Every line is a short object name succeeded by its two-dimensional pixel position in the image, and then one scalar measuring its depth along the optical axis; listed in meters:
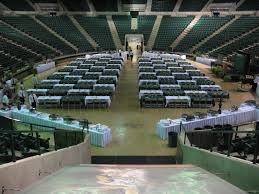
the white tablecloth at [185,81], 15.23
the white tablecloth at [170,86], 14.36
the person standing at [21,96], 13.30
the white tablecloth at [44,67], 19.59
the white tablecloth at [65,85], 14.49
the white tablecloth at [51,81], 15.37
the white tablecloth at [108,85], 14.55
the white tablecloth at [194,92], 13.58
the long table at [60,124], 9.69
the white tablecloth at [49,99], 12.99
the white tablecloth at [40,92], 13.88
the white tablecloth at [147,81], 15.18
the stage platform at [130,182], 3.38
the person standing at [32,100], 12.69
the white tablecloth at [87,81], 15.28
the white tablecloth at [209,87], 14.41
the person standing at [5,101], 12.47
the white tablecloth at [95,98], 12.94
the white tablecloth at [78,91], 13.75
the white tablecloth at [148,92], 13.53
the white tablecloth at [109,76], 16.09
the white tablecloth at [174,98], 12.93
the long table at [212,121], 10.16
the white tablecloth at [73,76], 16.25
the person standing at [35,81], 16.45
